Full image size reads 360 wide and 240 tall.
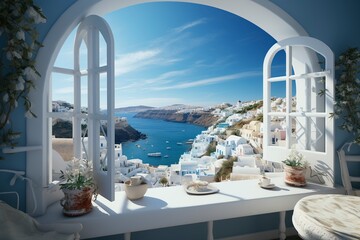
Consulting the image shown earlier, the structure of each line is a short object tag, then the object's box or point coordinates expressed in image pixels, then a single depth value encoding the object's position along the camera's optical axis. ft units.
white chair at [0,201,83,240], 4.36
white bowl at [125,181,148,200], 6.57
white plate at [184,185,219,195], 7.07
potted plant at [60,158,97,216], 5.60
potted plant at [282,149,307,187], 7.79
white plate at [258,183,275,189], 7.65
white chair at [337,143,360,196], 7.77
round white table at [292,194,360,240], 3.54
